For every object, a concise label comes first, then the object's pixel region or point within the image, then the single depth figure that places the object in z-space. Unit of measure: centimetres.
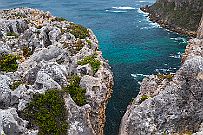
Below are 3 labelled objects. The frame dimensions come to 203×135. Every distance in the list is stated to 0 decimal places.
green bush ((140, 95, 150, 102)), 2201
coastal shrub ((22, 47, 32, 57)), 3142
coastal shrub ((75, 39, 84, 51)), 3130
